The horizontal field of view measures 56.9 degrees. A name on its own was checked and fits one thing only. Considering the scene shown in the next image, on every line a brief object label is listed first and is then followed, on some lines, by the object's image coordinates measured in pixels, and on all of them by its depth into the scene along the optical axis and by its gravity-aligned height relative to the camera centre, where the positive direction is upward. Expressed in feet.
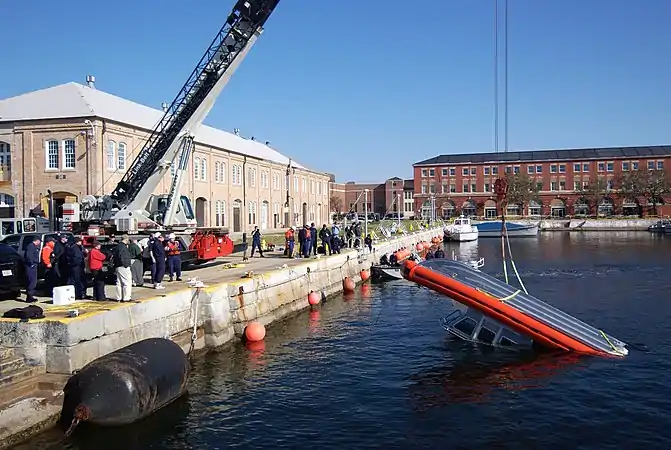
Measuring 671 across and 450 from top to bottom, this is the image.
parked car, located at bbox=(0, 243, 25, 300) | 52.80 -3.84
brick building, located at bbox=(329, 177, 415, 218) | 433.07 +19.92
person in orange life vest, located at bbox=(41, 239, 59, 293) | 56.29 -3.44
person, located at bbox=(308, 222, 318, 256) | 105.91 -2.92
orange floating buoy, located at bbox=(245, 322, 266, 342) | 62.03 -10.82
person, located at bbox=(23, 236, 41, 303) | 51.65 -3.32
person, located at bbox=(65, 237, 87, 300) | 53.36 -3.61
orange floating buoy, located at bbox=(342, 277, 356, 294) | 100.34 -10.02
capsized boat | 54.65 -8.33
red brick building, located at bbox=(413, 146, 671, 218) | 357.41 +24.93
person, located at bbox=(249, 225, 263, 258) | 105.81 -2.81
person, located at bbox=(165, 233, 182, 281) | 67.77 -3.63
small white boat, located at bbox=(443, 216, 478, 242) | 247.50 -4.19
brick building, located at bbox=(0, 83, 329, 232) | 124.57 +17.25
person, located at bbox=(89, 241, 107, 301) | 51.75 -4.12
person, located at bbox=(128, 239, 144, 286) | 61.21 -4.42
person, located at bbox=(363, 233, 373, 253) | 126.27 -4.01
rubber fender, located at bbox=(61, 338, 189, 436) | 36.35 -9.79
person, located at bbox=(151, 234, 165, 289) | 61.52 -3.40
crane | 80.23 +10.07
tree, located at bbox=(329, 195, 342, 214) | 432.25 +14.07
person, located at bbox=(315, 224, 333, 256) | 108.58 -2.64
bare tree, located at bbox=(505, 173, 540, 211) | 349.20 +18.27
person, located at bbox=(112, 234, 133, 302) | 50.26 -3.91
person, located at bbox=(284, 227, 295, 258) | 103.71 -2.95
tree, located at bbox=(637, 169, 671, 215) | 339.77 +19.41
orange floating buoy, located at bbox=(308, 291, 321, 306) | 85.52 -10.26
